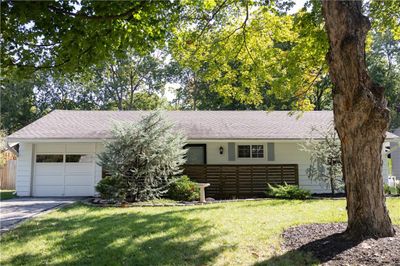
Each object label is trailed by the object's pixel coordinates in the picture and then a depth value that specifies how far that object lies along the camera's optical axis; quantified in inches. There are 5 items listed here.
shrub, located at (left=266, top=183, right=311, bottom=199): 477.1
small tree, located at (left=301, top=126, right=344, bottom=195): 499.5
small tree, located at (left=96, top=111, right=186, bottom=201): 462.9
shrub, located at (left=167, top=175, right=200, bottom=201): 487.5
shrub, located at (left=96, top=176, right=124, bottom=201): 459.2
